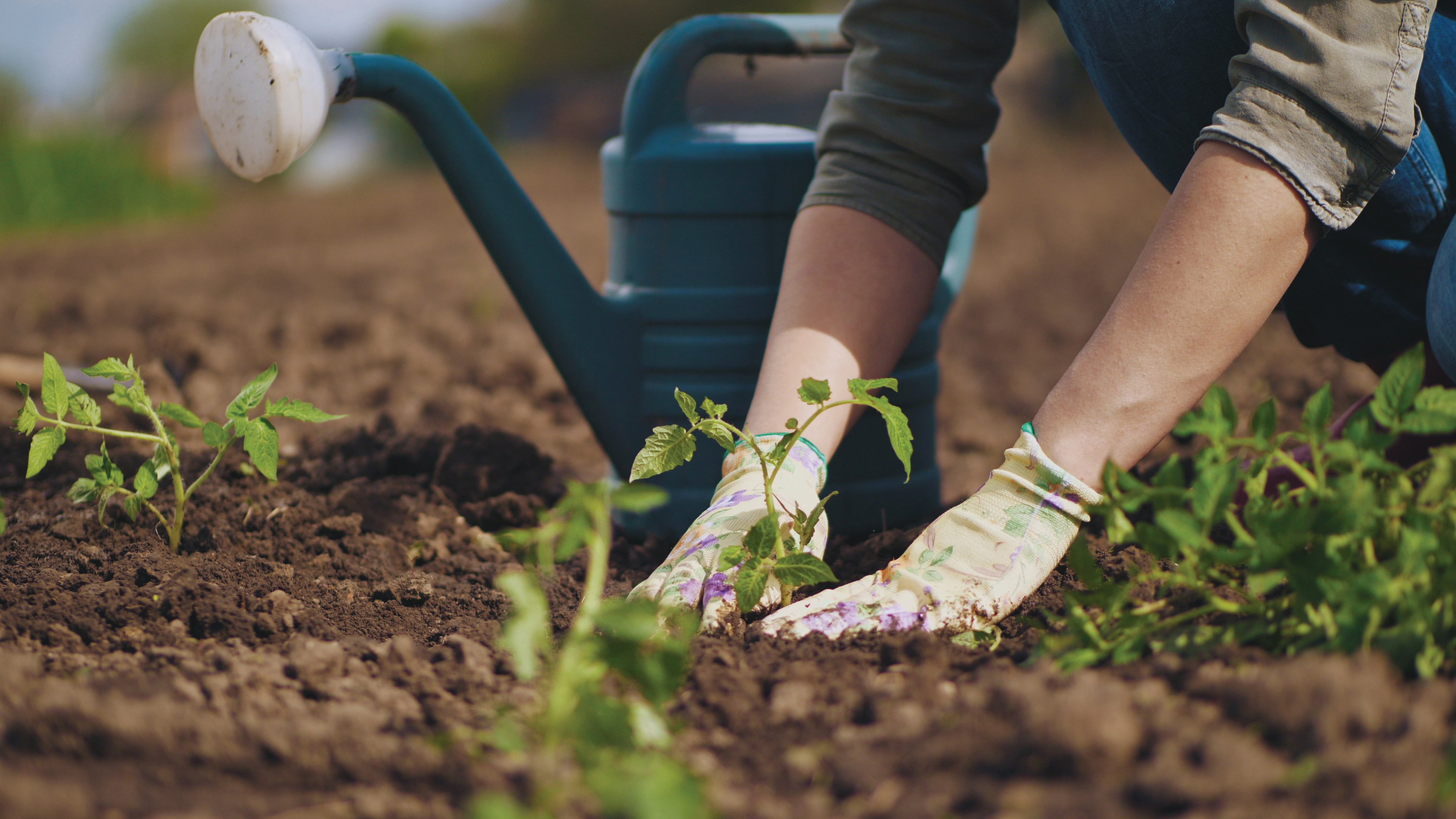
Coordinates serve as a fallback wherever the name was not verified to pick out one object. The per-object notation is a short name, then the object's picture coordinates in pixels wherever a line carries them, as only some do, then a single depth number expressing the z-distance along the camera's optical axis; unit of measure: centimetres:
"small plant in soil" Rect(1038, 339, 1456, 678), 181
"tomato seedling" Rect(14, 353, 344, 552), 203
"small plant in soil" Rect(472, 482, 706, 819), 172
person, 194
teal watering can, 225
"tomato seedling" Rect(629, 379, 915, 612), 194
